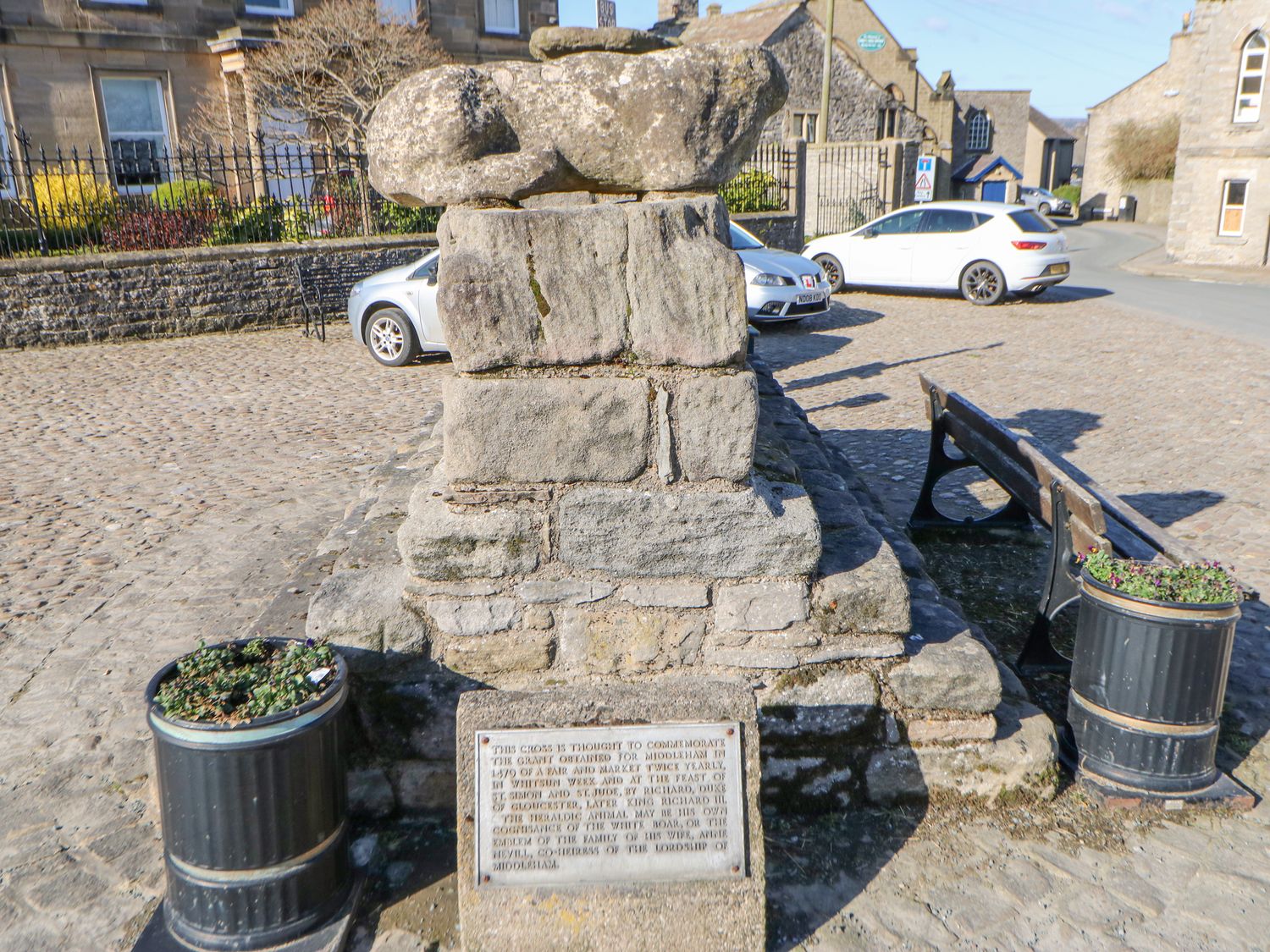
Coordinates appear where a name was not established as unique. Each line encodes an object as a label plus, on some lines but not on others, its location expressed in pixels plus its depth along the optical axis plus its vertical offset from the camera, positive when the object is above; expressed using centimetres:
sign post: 2159 +4
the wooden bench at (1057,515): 388 -134
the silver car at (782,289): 1290 -129
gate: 2559 -14
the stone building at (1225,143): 2292 +75
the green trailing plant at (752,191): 1834 -13
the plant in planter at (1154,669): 318 -149
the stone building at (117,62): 1681 +218
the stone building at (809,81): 3209 +318
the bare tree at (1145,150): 3950 +107
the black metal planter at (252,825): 263 -160
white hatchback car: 1501 -102
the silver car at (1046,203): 4280 -94
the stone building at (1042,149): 5512 +158
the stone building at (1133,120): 3984 +189
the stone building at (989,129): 4919 +256
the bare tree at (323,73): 1756 +198
